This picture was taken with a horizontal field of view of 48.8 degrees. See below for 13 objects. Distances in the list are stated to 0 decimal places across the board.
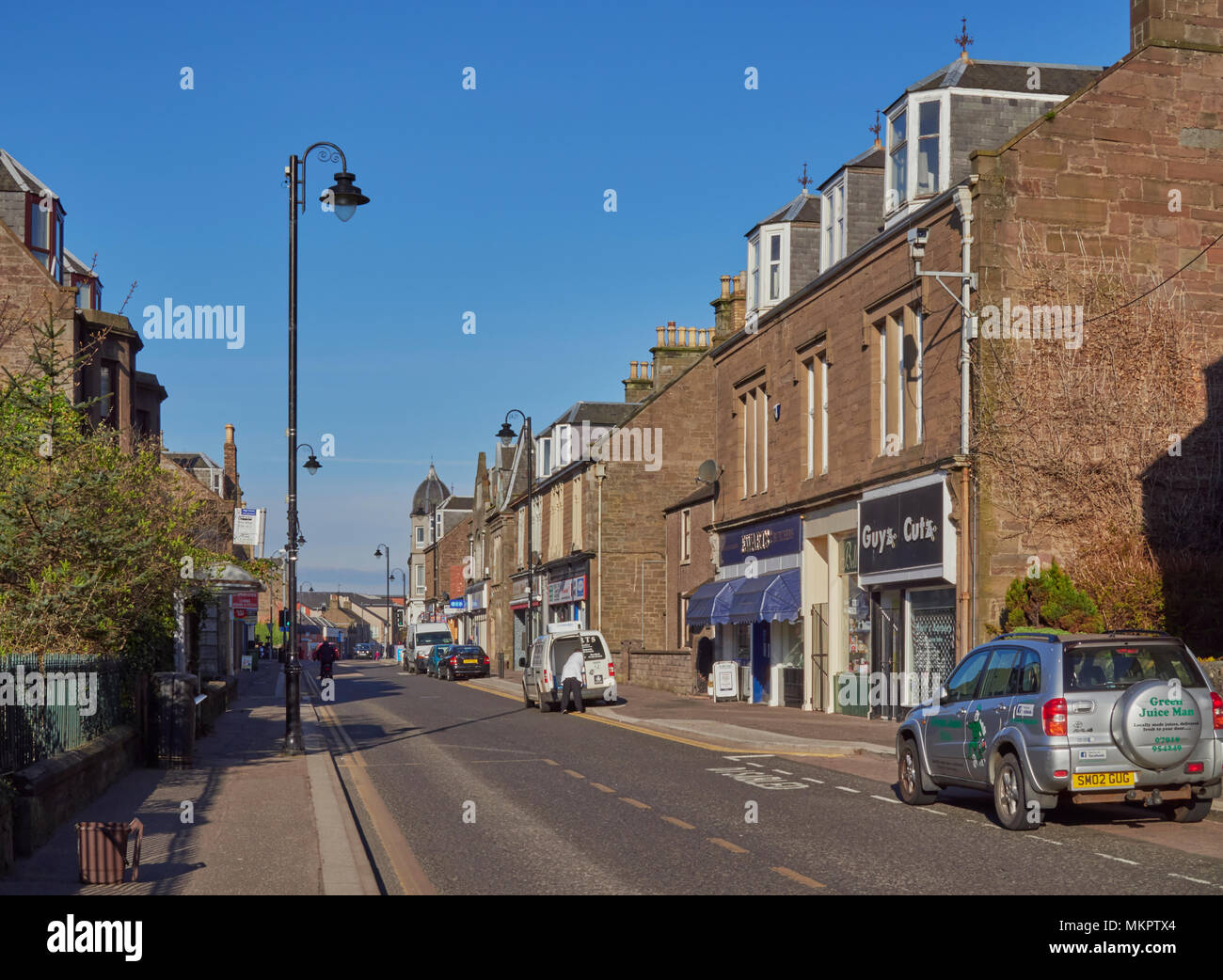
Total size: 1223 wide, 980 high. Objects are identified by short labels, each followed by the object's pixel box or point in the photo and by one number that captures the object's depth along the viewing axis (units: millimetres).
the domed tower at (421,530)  129750
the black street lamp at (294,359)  20000
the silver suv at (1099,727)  11625
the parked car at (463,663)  57625
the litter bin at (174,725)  17250
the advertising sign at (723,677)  34281
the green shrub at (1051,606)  21203
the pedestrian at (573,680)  31422
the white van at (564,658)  32031
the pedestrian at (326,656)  43594
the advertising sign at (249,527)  29766
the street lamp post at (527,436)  47500
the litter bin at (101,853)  8961
